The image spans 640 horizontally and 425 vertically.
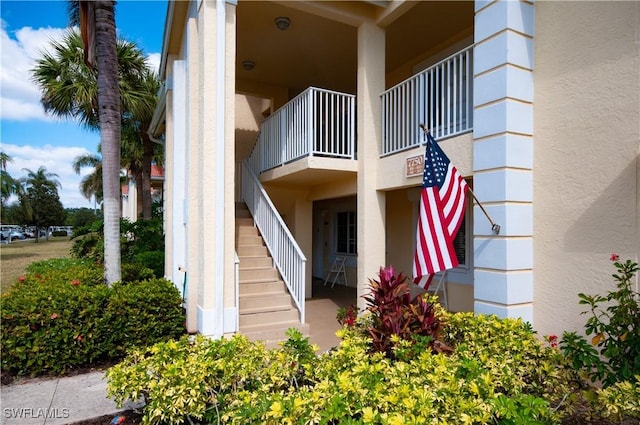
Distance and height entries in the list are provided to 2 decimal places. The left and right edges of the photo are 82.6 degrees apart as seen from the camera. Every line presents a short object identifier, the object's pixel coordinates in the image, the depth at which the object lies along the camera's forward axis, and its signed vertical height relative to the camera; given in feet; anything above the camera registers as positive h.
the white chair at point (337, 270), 36.55 -4.90
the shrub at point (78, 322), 15.44 -4.46
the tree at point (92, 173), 113.60 +16.54
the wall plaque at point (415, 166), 18.31 +2.84
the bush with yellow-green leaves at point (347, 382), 7.48 -3.94
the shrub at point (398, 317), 12.35 -3.38
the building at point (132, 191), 72.77 +7.59
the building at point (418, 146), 12.94 +3.52
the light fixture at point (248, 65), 28.81 +12.66
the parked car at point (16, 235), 135.86 -4.03
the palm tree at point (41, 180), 122.83 +15.66
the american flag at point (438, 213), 13.83 +0.31
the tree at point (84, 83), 38.81 +15.69
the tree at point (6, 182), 79.48 +10.55
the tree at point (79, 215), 151.64 +3.93
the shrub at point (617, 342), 10.44 -3.65
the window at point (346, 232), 37.06 -1.08
